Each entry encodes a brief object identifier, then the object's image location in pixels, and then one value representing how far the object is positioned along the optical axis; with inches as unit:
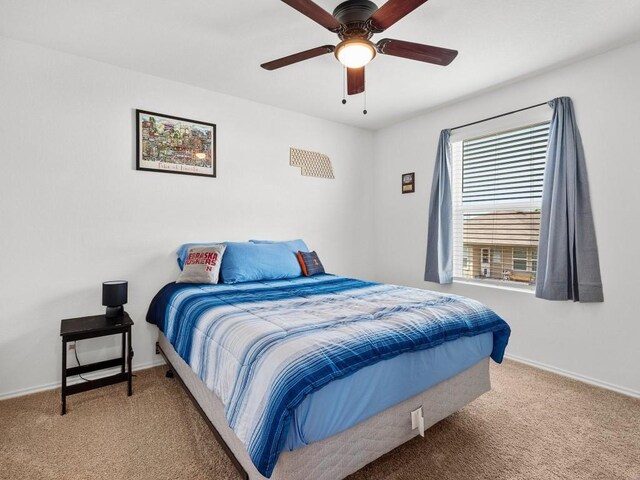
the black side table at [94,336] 85.7
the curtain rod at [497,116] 117.2
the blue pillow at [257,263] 114.2
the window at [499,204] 121.9
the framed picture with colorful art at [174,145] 115.4
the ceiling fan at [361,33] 65.1
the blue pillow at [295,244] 137.0
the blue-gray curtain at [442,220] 143.8
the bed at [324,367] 50.3
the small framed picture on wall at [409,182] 161.5
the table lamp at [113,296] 96.3
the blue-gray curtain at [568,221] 103.7
